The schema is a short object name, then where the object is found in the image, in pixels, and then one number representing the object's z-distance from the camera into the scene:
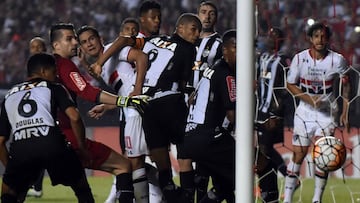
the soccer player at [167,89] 19.33
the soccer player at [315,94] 22.44
